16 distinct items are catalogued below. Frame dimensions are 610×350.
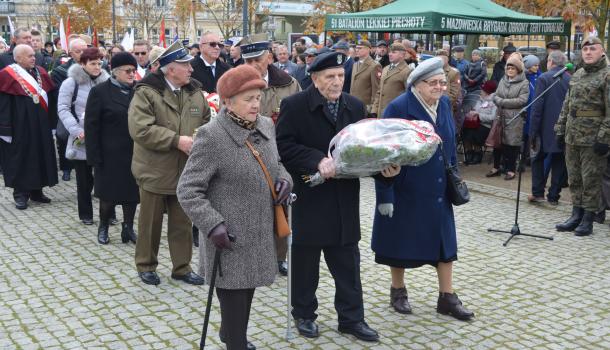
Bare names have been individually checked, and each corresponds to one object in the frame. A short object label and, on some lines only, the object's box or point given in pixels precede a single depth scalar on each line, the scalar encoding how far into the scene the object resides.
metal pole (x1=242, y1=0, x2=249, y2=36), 18.79
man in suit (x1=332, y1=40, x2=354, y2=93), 13.51
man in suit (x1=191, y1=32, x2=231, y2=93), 8.49
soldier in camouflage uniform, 8.02
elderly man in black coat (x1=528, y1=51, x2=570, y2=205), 9.77
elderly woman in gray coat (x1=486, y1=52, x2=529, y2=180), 11.26
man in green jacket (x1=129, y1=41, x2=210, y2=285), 6.04
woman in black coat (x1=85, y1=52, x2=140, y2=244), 7.39
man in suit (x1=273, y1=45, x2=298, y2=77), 14.59
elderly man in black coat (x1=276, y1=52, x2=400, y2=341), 4.92
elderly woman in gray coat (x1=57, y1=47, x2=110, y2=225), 8.29
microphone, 7.75
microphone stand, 8.02
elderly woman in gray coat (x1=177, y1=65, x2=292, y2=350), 4.12
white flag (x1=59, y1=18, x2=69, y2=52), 15.89
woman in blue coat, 5.35
